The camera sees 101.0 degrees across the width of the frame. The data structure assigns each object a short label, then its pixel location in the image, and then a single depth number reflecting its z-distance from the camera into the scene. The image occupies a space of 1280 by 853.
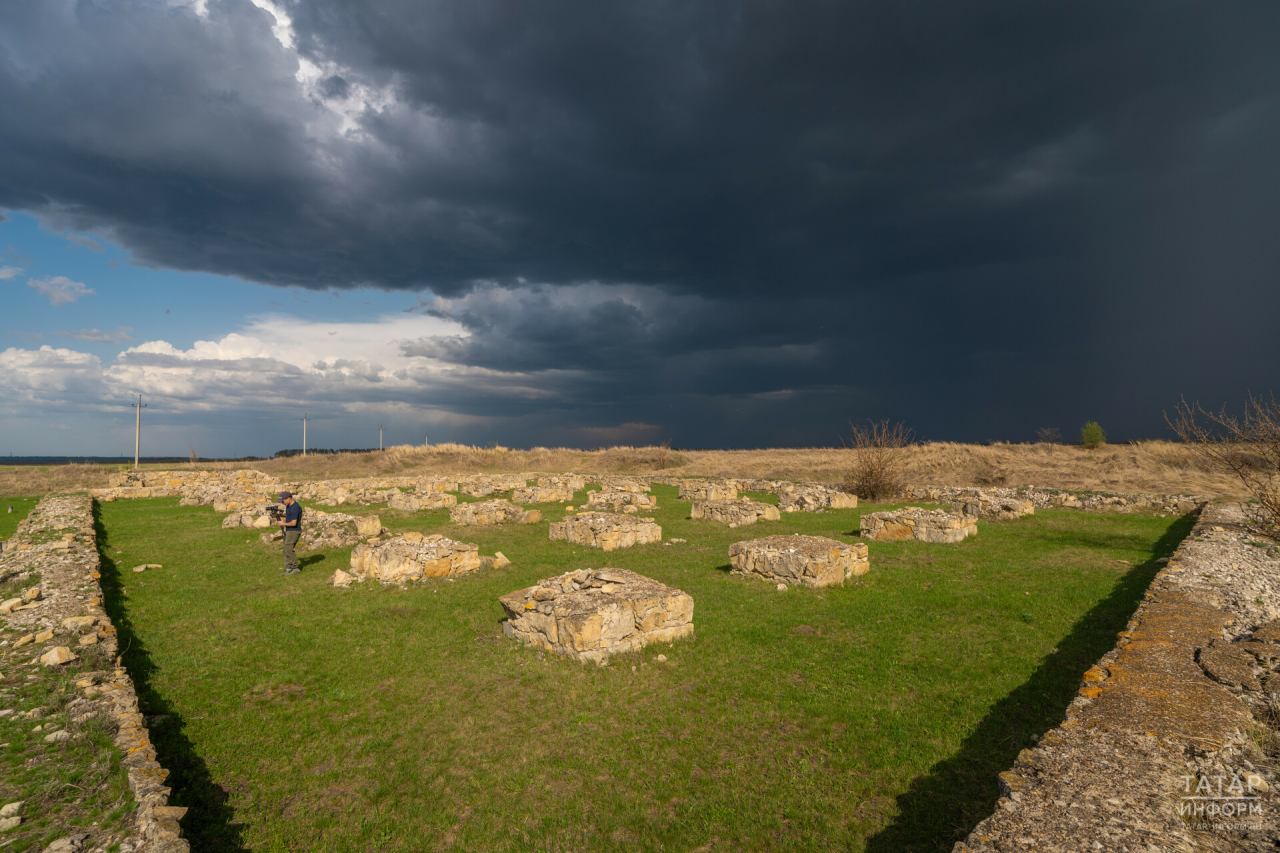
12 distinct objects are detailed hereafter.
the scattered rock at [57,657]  7.04
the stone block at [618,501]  24.39
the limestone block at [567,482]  34.31
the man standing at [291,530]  14.10
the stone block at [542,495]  29.66
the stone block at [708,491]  30.98
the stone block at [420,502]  26.16
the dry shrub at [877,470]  29.30
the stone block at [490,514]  22.03
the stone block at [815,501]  26.39
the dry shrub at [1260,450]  14.27
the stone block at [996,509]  22.16
